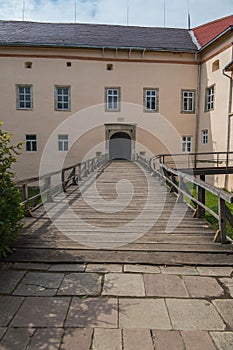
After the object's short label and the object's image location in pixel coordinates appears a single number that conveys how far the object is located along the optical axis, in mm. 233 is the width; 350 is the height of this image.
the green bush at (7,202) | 2943
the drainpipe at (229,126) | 14602
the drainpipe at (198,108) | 19034
